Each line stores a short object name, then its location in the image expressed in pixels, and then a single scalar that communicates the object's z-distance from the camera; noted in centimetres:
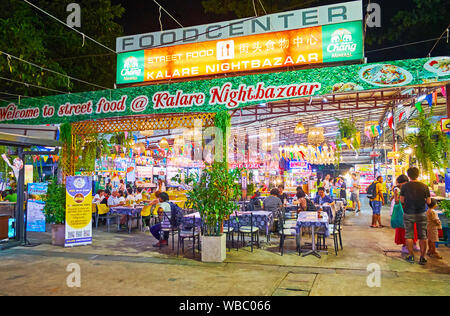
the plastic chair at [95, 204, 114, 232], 1109
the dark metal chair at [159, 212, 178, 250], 786
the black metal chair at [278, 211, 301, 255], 726
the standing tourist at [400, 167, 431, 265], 622
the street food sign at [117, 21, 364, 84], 832
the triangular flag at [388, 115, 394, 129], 1184
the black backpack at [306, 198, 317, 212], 943
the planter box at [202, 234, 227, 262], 656
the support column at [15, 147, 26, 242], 819
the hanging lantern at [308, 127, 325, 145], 1234
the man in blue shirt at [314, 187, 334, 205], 1081
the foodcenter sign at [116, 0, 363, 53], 844
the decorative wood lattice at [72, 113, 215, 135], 815
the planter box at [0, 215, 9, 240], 811
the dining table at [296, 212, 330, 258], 685
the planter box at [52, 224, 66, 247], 831
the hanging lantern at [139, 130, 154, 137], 1161
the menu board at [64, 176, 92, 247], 814
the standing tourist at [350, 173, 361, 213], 1564
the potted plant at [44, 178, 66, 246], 834
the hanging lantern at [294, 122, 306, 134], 1157
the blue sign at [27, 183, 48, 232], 991
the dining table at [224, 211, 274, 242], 820
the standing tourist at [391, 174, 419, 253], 716
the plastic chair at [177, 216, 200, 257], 714
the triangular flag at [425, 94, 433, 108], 827
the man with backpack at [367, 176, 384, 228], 1085
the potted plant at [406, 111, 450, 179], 875
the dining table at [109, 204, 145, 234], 1036
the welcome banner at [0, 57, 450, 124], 679
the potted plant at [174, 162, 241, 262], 658
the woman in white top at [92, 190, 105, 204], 1160
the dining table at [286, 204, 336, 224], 966
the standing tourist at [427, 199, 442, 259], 673
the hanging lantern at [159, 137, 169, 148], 1361
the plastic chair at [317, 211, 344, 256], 725
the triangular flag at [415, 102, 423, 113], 873
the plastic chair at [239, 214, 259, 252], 767
